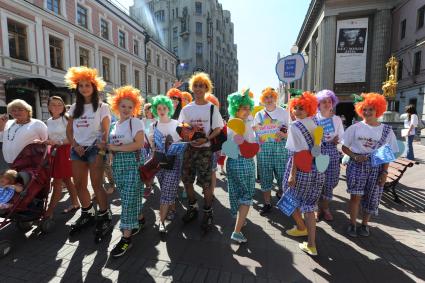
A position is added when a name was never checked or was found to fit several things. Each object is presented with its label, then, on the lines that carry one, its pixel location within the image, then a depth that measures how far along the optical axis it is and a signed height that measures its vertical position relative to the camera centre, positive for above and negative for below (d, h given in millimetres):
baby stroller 2891 -903
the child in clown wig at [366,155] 3088 -413
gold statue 13750 +2075
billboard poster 22797 +6873
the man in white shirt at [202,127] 3225 -94
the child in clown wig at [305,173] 2752 -577
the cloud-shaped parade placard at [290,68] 4609 +1054
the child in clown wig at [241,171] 2998 -607
